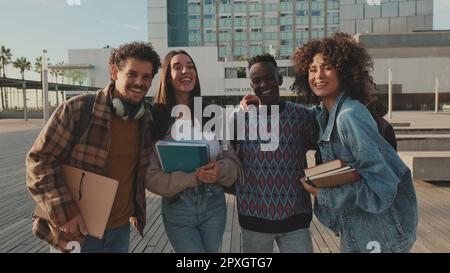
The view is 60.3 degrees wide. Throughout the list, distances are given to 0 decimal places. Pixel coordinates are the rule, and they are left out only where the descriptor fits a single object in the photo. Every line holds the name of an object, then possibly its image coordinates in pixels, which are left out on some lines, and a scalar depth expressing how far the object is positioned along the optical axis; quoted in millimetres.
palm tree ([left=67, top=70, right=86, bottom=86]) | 60412
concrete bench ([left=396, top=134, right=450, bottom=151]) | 11227
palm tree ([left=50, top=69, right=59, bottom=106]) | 65062
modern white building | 52938
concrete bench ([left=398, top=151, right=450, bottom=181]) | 7777
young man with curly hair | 2184
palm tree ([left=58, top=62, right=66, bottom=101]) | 68469
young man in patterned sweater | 2432
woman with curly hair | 1943
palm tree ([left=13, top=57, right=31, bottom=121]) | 74875
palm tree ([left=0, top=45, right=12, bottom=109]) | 75750
